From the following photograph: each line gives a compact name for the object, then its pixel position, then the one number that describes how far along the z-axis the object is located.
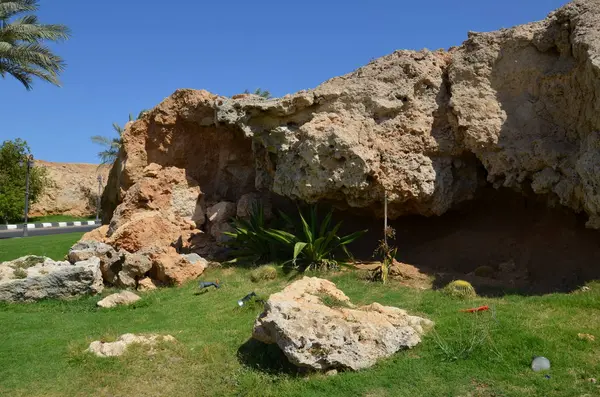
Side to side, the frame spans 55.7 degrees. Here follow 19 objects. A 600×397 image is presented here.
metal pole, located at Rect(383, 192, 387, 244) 9.80
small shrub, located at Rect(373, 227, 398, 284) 9.57
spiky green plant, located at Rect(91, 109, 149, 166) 34.44
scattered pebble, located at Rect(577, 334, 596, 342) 6.19
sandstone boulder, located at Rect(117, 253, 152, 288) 11.09
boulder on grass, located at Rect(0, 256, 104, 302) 10.29
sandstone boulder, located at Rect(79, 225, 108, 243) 13.37
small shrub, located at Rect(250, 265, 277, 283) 10.35
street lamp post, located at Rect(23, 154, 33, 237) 24.25
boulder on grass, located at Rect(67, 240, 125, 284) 11.31
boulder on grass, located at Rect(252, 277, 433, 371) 5.93
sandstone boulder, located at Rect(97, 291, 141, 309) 9.77
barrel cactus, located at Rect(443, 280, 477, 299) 8.25
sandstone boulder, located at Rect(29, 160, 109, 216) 36.12
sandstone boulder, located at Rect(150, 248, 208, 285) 11.10
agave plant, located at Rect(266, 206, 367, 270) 10.52
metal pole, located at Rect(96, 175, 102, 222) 34.91
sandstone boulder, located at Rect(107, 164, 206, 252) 12.43
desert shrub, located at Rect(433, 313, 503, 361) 5.98
